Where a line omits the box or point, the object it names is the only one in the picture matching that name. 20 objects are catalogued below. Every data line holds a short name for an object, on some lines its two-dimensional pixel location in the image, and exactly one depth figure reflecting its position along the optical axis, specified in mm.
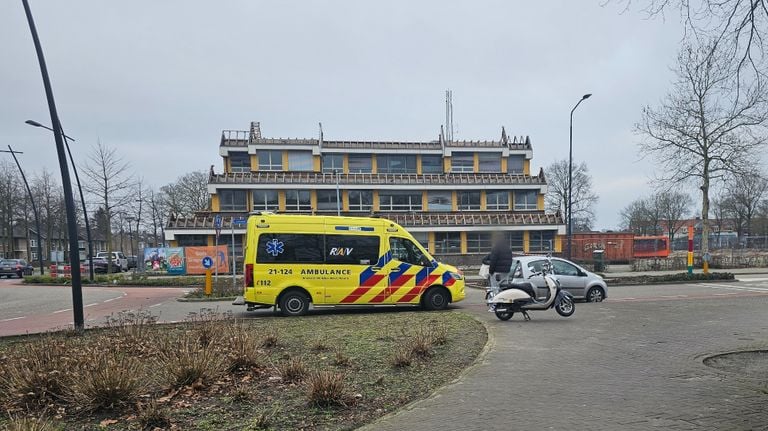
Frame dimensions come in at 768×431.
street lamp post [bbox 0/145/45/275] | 28109
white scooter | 10141
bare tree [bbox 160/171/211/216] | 60312
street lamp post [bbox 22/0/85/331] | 9062
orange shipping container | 38312
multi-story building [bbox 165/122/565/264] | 42594
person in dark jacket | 11867
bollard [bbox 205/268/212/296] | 17889
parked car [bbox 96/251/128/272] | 43925
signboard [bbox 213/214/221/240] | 18650
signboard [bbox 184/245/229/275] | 33062
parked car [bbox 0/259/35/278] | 37000
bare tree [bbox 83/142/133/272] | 31109
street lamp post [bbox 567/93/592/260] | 27788
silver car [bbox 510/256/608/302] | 14352
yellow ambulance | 11883
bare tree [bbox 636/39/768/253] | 22219
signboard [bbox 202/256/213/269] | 18328
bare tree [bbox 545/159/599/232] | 63812
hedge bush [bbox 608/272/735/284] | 20766
